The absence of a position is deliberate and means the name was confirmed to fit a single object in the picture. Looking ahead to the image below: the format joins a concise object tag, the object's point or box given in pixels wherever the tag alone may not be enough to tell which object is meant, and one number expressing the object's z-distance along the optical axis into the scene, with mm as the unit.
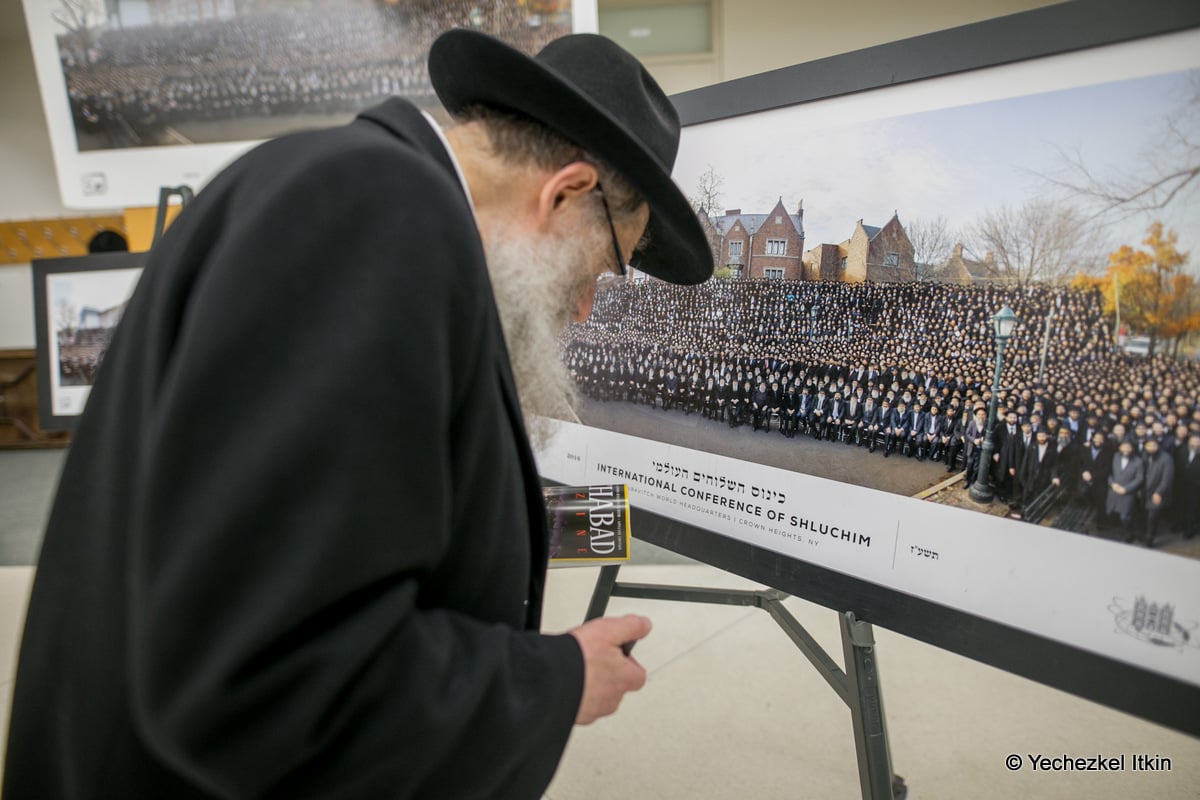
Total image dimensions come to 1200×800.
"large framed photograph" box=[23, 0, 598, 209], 1879
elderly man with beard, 394
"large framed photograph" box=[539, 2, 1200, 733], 597
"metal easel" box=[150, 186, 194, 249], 1611
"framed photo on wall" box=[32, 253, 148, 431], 1774
